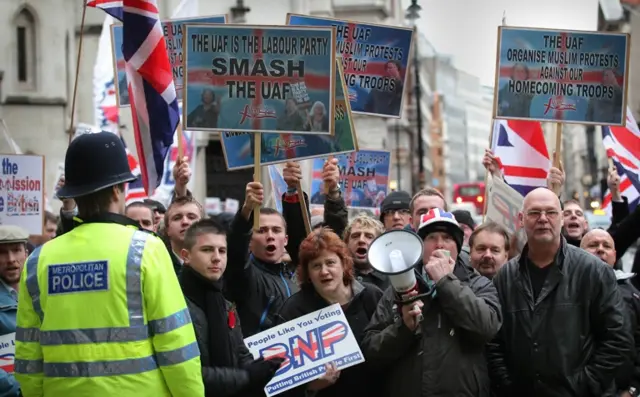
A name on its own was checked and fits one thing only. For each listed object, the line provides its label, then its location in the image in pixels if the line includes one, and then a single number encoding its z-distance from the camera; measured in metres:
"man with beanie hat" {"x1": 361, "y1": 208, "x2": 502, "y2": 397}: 6.40
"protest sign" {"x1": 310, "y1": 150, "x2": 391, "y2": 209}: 13.04
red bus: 82.69
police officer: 5.12
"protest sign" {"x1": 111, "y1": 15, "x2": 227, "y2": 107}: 10.47
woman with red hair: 7.04
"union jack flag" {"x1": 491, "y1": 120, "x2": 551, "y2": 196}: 11.92
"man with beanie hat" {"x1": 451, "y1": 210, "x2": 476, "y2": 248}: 10.52
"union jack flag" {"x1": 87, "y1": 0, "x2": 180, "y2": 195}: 8.49
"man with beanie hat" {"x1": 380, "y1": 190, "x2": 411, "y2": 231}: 10.18
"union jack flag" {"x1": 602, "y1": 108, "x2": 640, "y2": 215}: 12.25
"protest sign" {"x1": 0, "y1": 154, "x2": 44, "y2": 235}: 11.59
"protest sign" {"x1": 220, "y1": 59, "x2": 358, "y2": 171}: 8.84
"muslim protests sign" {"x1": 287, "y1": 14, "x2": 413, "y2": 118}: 10.77
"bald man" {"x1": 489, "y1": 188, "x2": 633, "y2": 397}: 6.78
